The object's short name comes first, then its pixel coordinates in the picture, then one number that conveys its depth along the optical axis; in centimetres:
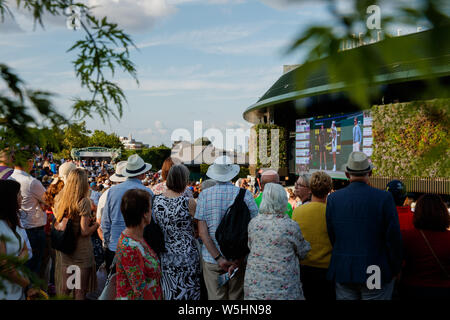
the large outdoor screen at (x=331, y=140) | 2355
